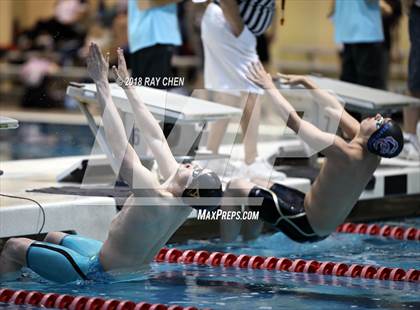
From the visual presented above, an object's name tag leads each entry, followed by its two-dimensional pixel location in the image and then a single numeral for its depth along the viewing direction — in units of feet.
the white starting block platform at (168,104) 41.65
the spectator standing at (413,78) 49.49
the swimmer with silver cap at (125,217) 33.06
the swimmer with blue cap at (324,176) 36.99
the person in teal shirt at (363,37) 55.72
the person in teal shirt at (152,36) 51.13
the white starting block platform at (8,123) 36.91
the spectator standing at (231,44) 47.50
